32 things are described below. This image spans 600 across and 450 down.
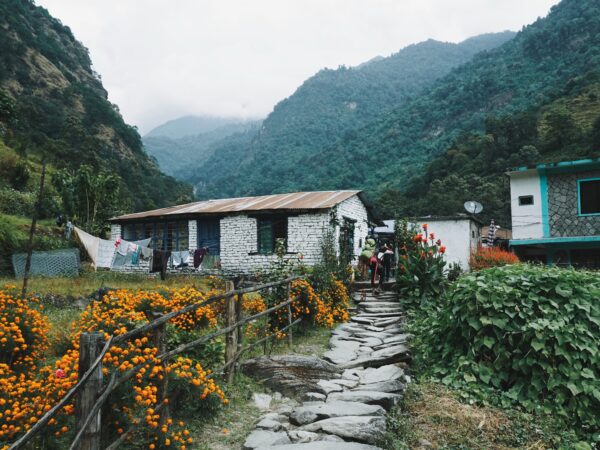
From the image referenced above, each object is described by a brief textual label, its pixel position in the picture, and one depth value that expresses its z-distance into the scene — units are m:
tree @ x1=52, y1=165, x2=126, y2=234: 22.83
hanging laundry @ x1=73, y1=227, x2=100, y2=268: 16.75
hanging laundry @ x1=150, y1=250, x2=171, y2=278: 16.44
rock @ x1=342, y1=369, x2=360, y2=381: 5.96
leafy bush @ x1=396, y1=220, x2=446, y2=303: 10.06
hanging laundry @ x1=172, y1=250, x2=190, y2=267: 18.98
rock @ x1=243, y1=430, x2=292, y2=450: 3.90
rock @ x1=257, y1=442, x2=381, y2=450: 3.70
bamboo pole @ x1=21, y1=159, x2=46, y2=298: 7.70
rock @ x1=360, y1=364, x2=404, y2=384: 5.77
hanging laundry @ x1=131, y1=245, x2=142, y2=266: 16.84
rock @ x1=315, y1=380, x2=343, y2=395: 5.38
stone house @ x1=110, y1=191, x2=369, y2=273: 17.67
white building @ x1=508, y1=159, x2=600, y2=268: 17.73
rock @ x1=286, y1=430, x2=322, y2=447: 4.01
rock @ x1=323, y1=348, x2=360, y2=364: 6.77
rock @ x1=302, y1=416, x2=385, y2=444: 4.00
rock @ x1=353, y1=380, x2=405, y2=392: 5.20
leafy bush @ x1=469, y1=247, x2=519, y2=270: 14.06
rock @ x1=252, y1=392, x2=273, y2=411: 5.05
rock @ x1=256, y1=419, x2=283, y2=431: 4.33
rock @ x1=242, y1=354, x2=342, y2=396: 5.48
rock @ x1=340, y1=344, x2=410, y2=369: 6.61
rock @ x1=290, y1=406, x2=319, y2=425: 4.45
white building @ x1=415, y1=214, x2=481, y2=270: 20.05
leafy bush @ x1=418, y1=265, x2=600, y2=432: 5.20
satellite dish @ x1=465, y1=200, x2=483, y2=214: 20.44
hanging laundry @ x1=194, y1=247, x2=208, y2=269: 18.84
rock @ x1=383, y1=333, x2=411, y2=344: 7.69
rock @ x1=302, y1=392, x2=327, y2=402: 5.16
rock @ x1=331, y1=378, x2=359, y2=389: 5.64
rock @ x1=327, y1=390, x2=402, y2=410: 4.82
